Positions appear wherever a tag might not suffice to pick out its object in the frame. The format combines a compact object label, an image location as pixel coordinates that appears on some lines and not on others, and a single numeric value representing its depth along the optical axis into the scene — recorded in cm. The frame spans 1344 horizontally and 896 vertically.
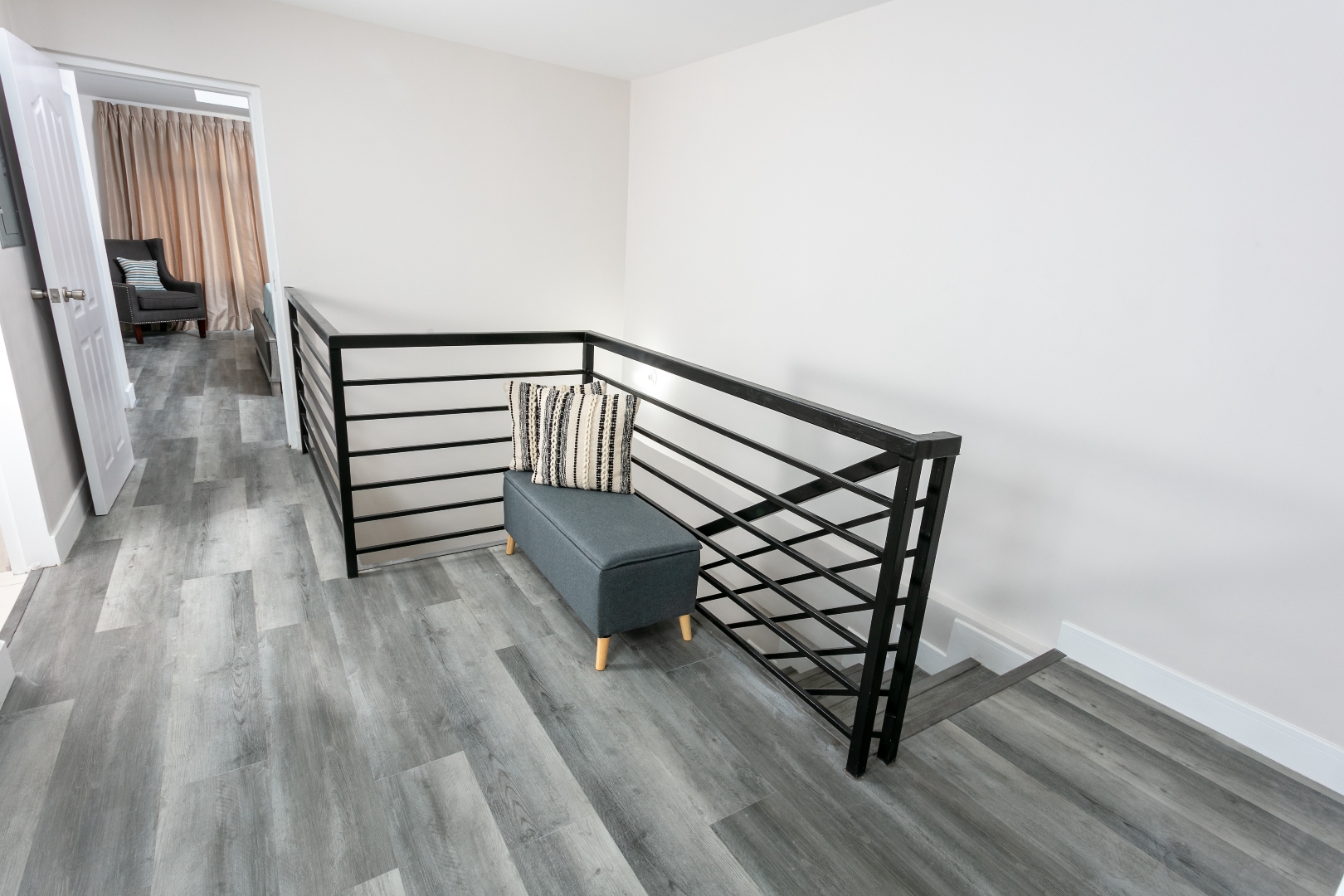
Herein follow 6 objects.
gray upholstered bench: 194
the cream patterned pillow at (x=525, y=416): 242
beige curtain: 695
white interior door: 241
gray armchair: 641
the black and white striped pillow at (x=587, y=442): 233
